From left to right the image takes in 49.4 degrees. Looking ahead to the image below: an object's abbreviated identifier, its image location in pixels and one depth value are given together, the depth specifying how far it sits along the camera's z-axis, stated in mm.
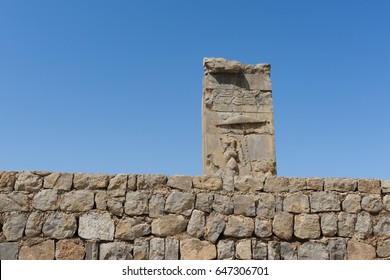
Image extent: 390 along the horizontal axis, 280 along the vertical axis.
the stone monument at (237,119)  6566
